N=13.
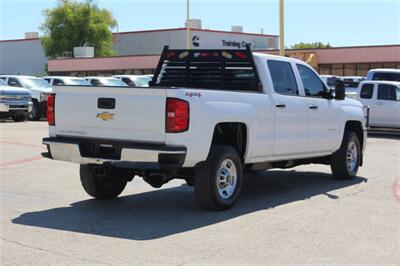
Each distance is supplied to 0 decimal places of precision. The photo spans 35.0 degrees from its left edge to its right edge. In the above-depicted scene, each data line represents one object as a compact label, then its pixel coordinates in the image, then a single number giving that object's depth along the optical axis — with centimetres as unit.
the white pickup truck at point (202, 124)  735
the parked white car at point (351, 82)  3121
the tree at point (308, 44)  13788
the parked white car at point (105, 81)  2805
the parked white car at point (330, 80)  3164
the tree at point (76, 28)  7400
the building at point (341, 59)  4622
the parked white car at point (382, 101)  2041
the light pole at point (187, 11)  4306
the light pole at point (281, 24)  2373
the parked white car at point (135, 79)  2991
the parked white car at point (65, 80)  2800
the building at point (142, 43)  6450
